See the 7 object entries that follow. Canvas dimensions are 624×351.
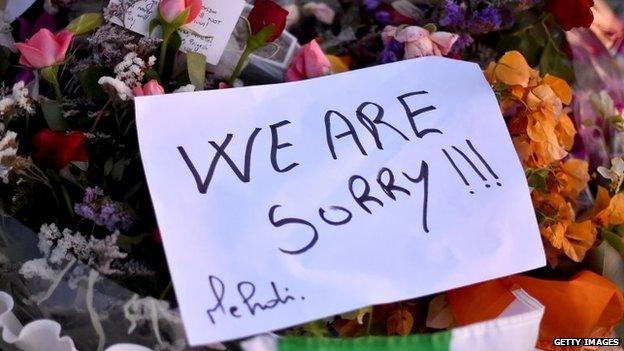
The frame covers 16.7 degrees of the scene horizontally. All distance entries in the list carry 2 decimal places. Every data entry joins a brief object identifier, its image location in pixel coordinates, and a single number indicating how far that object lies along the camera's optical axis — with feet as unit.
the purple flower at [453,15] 6.42
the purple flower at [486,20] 6.42
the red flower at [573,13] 6.30
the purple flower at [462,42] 6.43
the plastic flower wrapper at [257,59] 6.22
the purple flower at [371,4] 6.66
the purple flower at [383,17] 6.62
